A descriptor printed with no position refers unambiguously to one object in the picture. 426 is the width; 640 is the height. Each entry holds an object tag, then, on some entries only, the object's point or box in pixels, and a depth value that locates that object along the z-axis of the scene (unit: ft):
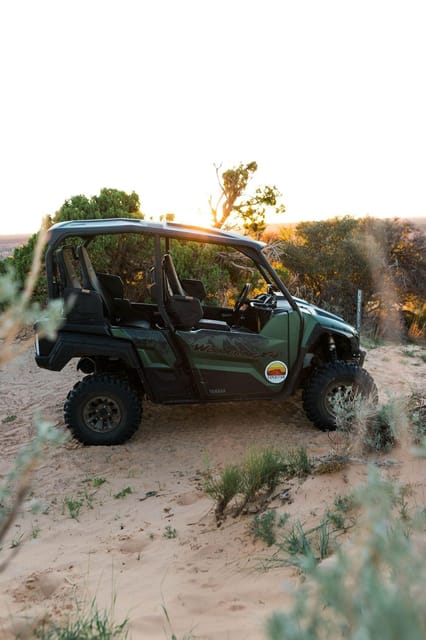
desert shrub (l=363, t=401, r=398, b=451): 14.75
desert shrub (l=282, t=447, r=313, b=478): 14.24
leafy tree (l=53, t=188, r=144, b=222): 35.29
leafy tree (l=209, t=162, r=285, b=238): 44.62
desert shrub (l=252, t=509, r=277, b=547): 11.26
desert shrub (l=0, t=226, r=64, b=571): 5.58
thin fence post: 40.24
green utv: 18.57
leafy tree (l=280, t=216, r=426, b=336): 44.49
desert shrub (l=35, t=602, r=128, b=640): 8.07
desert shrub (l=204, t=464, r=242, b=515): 13.21
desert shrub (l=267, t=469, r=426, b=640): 4.10
